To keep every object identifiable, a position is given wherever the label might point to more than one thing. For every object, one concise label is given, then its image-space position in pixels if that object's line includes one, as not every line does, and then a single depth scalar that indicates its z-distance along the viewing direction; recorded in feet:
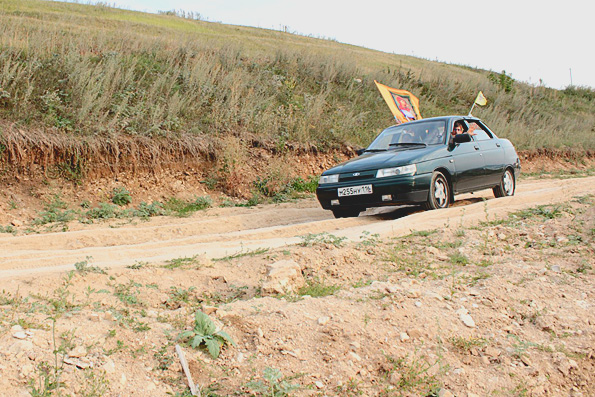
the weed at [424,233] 21.21
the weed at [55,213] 28.60
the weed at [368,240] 19.15
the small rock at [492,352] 11.96
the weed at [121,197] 33.88
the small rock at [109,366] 9.71
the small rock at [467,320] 13.11
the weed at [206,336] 10.79
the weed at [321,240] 18.83
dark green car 26.96
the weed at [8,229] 25.99
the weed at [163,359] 10.22
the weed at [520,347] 11.94
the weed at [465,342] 12.16
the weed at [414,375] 10.58
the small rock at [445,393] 10.42
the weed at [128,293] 13.38
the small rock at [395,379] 10.68
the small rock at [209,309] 12.63
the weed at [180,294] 14.15
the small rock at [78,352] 9.93
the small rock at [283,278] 14.64
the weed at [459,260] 17.97
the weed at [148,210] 31.42
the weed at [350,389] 10.15
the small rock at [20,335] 10.20
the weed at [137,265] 16.49
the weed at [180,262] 16.71
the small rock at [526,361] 11.69
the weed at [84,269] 15.02
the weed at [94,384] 9.05
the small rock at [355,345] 11.50
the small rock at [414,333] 12.31
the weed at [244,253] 18.06
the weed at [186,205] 34.24
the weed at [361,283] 15.23
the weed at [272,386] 9.65
